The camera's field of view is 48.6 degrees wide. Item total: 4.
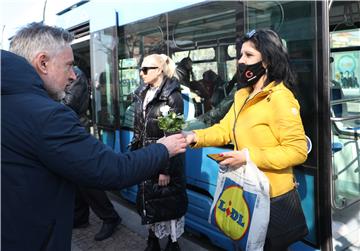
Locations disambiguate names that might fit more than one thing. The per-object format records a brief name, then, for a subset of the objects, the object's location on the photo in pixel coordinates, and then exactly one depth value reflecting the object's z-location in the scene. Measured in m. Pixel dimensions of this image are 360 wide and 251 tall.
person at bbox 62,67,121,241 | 3.92
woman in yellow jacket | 2.09
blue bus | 2.68
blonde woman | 3.17
